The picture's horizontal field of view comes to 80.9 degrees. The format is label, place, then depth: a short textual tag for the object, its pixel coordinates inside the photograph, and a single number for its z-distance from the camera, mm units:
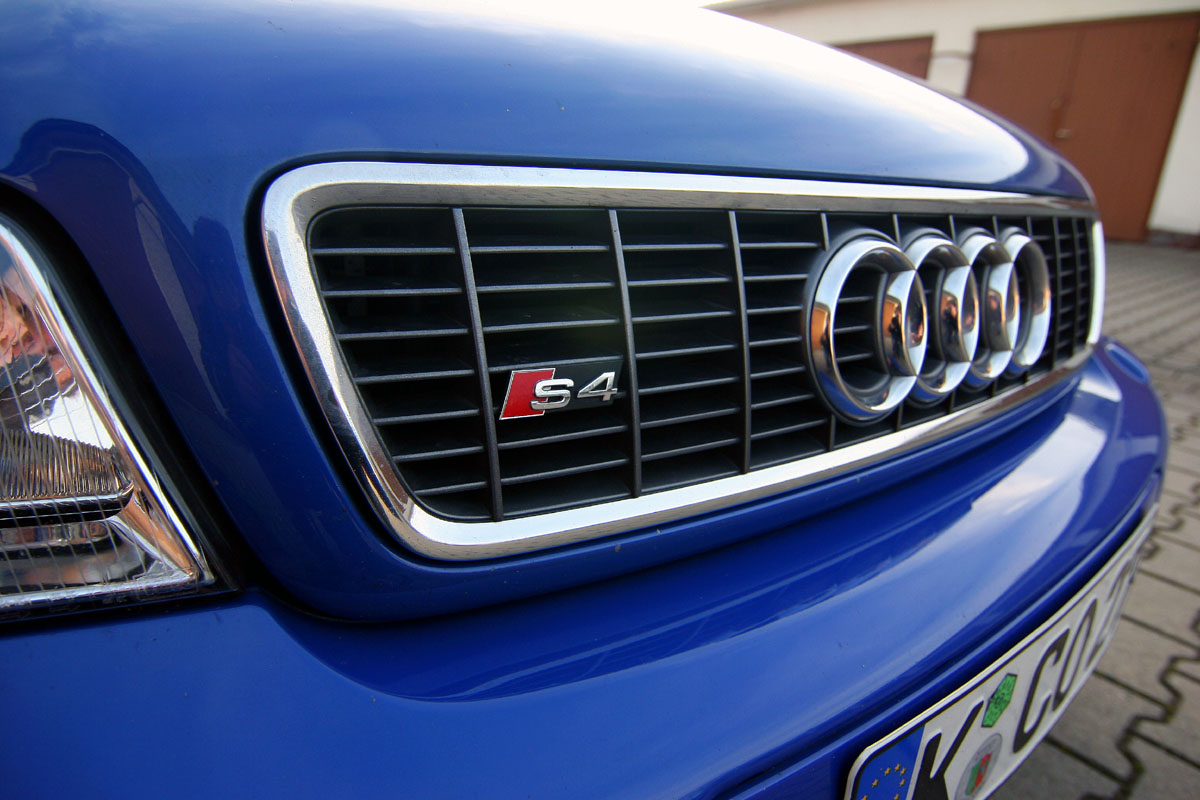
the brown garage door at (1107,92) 8445
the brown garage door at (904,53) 10844
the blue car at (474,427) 519
